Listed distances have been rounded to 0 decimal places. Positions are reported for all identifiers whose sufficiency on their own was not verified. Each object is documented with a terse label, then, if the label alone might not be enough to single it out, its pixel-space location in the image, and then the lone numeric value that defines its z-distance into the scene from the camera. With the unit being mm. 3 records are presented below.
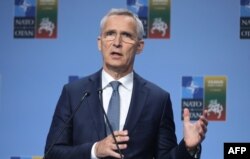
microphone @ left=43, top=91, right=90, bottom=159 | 4141
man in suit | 4215
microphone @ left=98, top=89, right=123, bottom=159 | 4079
